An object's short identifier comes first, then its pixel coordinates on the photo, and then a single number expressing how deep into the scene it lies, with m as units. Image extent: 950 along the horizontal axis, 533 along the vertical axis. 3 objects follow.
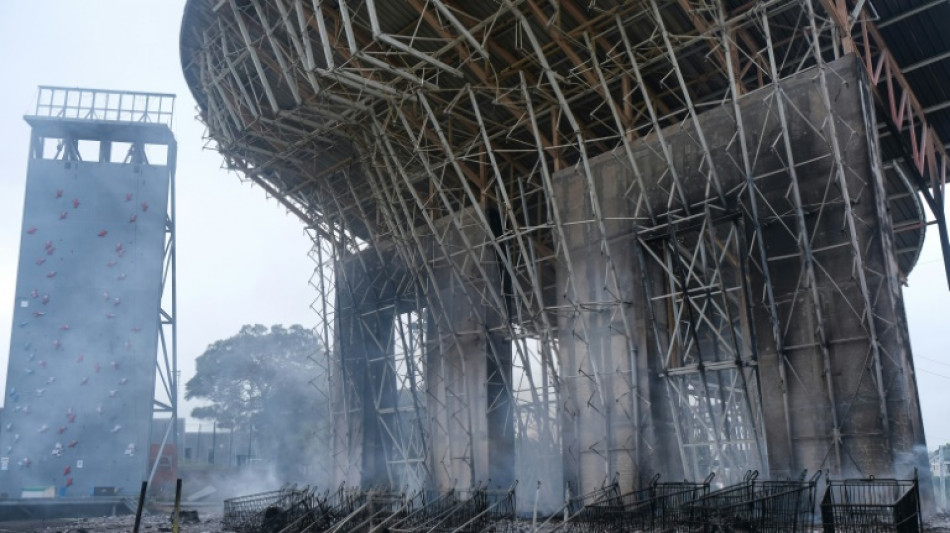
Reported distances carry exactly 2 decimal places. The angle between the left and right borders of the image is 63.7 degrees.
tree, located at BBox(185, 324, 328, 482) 54.56
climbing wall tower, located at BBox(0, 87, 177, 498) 34.19
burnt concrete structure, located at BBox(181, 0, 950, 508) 14.62
